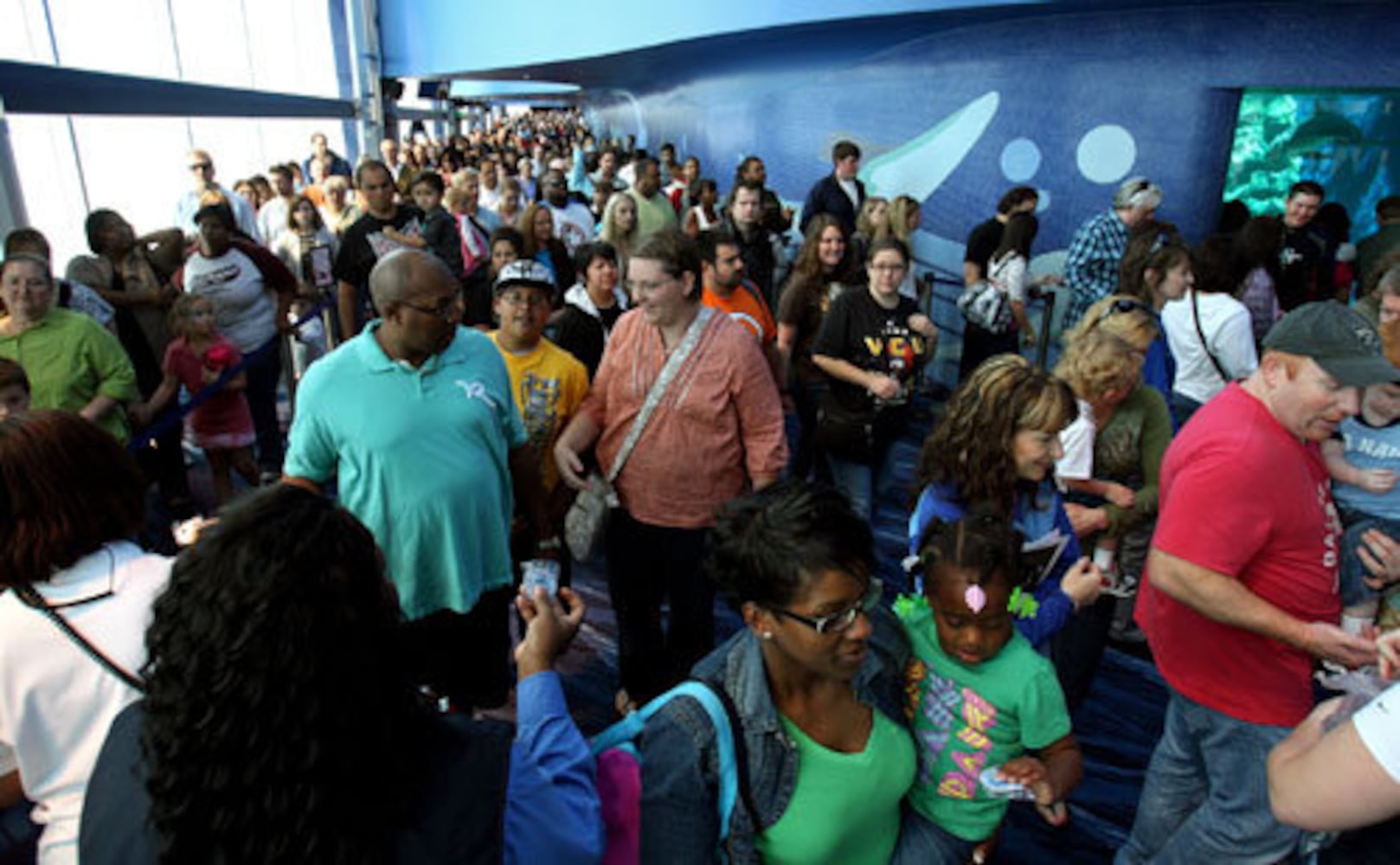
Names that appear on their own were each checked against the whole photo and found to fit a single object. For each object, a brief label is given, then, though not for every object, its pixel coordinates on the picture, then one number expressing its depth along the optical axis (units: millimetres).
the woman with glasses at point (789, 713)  1399
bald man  2334
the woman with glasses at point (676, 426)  2766
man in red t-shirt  1936
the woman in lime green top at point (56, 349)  3260
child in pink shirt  4348
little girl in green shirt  1699
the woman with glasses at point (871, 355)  3645
